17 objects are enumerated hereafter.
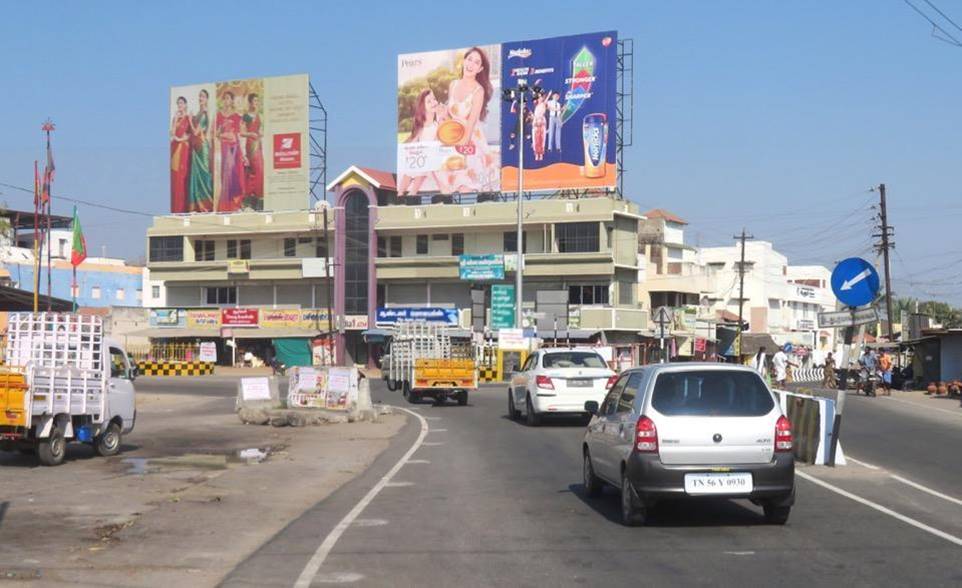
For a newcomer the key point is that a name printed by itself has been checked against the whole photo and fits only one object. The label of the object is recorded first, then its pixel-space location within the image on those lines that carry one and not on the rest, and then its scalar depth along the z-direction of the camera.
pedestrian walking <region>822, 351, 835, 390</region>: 49.84
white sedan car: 25.80
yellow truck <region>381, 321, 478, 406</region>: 36.97
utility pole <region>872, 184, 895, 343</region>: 59.69
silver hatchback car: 10.80
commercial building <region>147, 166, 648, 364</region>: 71.50
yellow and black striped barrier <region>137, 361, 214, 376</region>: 68.56
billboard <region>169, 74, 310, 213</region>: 73.38
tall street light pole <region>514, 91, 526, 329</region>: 51.41
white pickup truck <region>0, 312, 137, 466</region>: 17.36
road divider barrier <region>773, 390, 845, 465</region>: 16.75
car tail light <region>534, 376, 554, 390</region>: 25.88
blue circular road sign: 15.54
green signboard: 61.28
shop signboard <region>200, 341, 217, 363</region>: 69.88
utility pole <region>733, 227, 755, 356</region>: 77.22
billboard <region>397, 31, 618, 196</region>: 64.94
